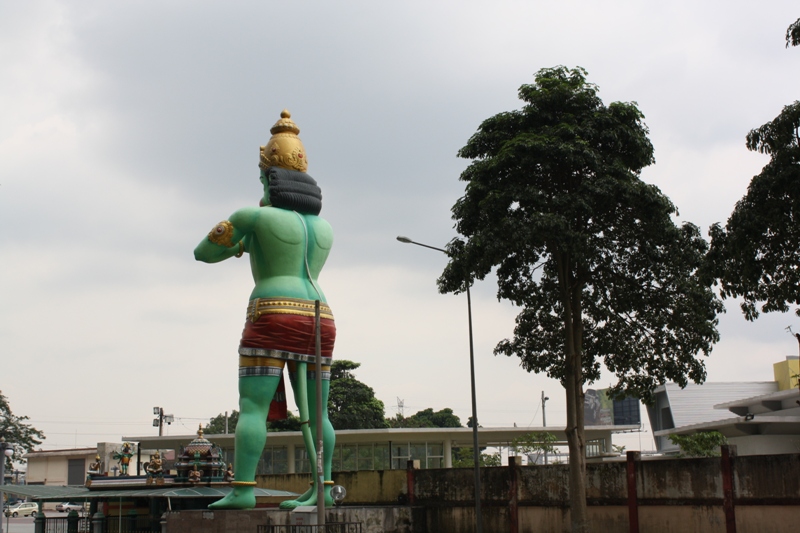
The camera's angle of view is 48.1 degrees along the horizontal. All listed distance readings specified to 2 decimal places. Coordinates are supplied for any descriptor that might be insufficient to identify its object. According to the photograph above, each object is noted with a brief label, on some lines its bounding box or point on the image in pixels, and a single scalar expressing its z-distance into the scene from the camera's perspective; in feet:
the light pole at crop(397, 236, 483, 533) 76.22
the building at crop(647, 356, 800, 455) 122.52
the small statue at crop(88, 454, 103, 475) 91.97
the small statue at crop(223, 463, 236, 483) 82.98
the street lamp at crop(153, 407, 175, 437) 167.96
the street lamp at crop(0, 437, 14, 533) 79.22
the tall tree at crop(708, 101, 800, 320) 53.78
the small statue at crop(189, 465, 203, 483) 78.14
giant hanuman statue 64.23
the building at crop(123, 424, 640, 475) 146.92
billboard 312.09
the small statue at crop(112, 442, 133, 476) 94.17
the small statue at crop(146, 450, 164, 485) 83.35
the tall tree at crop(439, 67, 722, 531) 74.69
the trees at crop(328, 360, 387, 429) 209.97
